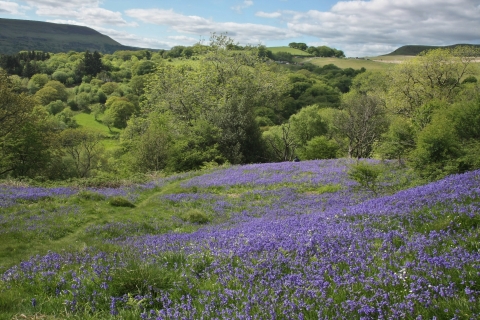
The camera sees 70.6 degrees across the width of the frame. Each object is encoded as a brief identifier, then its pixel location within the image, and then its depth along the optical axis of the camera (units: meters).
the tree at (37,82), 135.25
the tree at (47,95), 126.57
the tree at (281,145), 44.82
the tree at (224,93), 39.56
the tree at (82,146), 59.91
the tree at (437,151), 15.28
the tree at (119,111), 118.19
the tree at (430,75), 48.69
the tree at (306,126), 55.62
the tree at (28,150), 35.76
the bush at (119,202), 18.84
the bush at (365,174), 15.90
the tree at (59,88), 136.75
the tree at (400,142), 22.46
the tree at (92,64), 172.50
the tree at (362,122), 39.78
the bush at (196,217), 15.73
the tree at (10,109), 34.00
